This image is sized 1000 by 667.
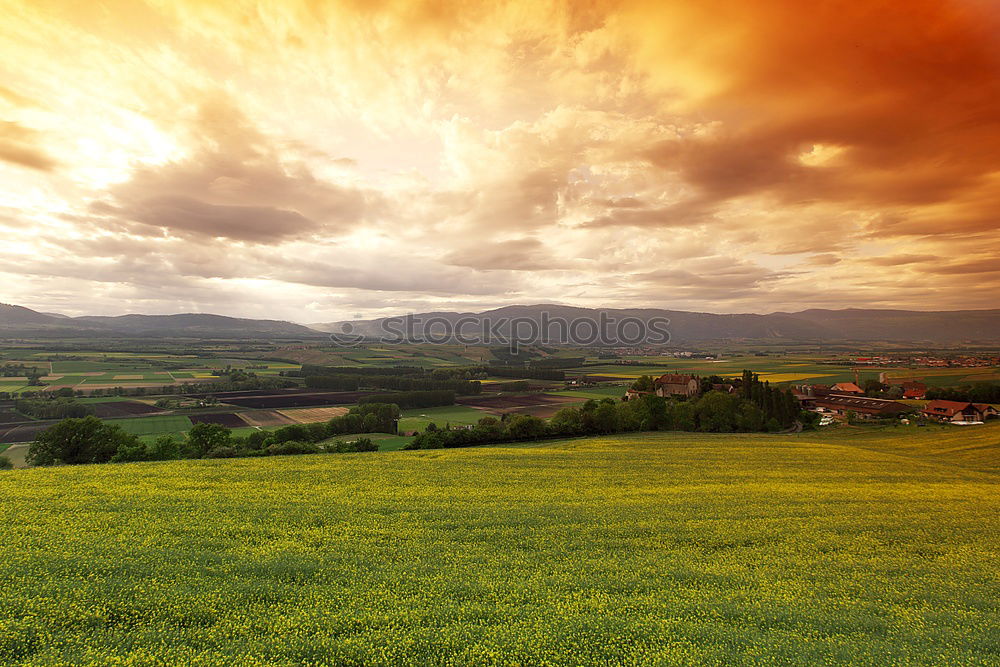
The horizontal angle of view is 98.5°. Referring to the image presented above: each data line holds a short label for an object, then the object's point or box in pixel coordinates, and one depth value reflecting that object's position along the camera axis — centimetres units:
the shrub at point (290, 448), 5416
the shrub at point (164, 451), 5059
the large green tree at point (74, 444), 5041
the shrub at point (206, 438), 5412
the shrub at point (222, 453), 5122
